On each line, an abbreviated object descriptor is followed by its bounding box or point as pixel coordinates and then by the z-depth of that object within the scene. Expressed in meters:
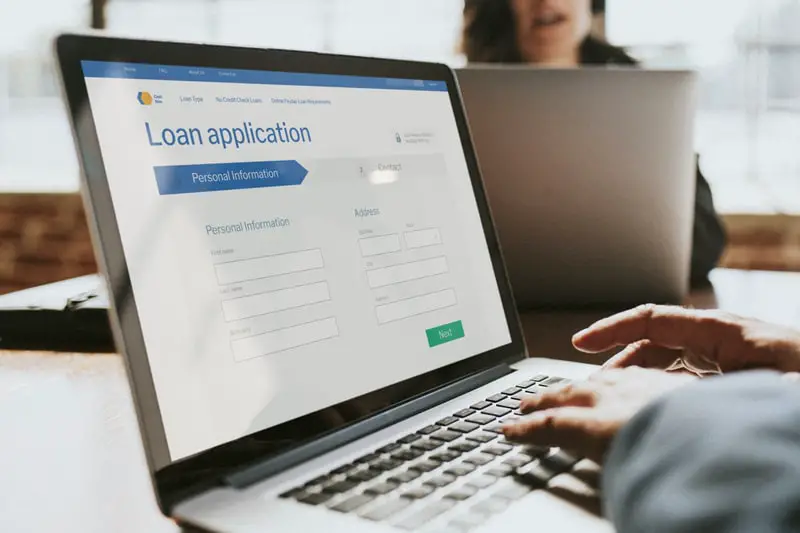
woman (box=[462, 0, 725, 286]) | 1.94
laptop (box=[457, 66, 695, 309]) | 0.97
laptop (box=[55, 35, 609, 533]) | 0.47
